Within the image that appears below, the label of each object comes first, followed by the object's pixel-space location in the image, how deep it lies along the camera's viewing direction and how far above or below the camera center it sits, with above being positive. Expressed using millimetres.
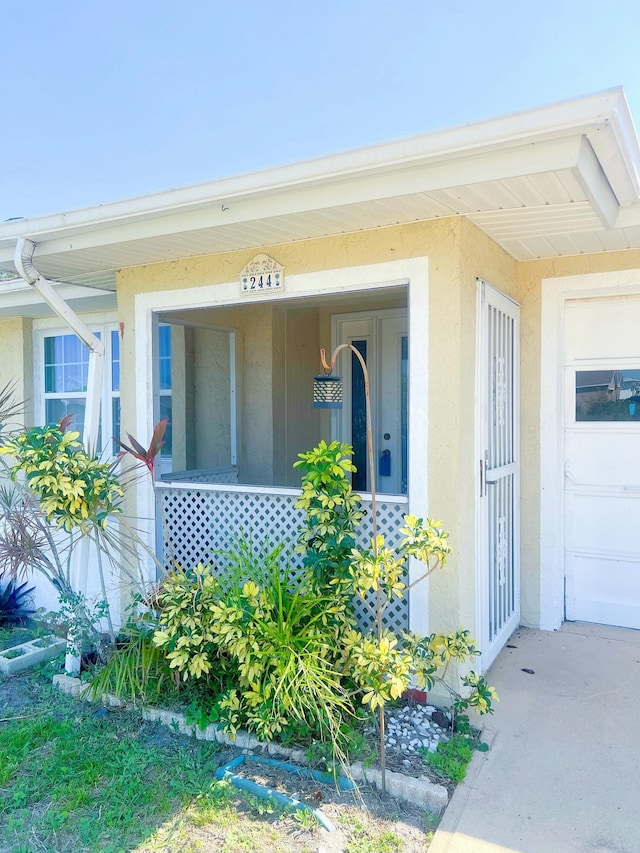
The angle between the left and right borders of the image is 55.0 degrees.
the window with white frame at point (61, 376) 7340 +552
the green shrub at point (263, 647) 3188 -1262
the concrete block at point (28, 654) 4688 -1827
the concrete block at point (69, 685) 4207 -1823
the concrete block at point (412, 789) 2939 -1806
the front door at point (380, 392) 6996 +305
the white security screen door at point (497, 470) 4098 -376
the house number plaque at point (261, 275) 4352 +1035
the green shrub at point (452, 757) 3094 -1762
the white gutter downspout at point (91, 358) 4453 +539
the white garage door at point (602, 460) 4883 -353
